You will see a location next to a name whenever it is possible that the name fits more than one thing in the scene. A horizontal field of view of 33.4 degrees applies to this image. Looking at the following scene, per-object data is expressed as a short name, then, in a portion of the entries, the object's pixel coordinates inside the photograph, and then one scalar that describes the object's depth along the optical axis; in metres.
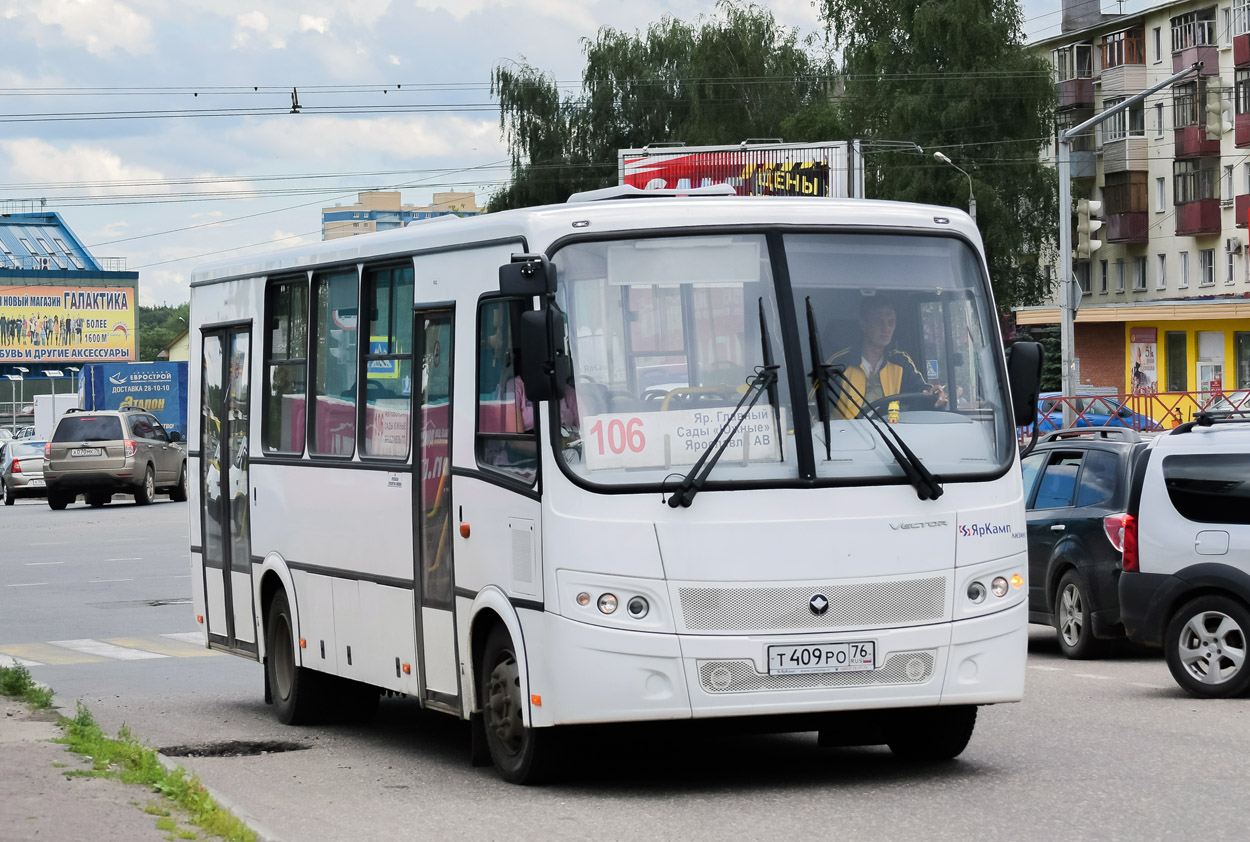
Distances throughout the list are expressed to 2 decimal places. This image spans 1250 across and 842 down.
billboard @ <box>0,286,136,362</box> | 96.00
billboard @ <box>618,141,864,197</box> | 58.34
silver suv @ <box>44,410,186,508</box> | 42.03
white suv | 12.73
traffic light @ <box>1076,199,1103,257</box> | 34.25
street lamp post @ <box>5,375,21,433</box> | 93.31
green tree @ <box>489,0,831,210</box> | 71.50
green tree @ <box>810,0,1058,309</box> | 63.25
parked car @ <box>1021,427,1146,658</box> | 15.29
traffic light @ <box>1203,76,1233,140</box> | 32.06
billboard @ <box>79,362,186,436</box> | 63.31
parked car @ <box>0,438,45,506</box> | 48.88
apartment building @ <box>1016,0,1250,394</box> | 63.06
